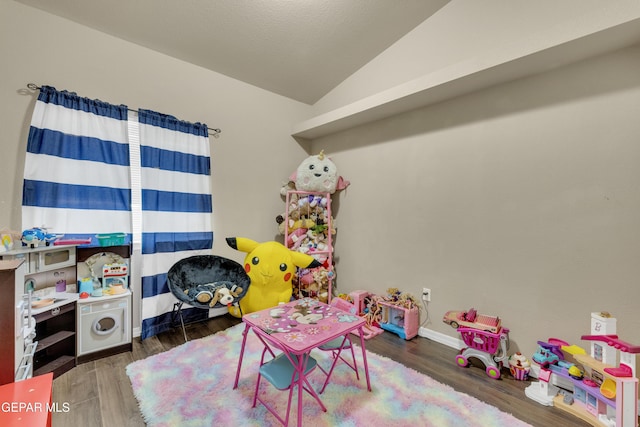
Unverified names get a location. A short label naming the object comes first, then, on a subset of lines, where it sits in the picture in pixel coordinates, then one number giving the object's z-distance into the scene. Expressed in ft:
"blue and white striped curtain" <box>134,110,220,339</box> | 8.30
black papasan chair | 7.96
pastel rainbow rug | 5.09
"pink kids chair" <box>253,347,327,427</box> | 4.59
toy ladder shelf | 10.56
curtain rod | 9.76
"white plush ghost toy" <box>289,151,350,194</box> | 10.68
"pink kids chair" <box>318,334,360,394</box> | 5.66
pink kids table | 4.49
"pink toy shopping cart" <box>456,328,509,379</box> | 6.61
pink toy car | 6.79
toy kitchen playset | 6.14
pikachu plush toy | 9.12
